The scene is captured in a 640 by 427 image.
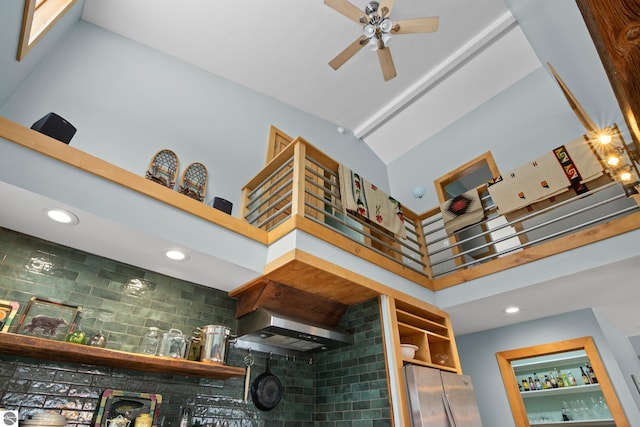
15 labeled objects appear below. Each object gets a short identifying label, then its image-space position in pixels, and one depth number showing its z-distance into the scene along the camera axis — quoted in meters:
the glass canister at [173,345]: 2.62
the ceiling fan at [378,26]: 3.47
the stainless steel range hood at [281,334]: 2.93
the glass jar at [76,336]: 2.28
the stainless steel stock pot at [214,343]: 2.77
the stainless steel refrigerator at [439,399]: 2.75
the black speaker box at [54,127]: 2.36
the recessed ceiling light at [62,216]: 2.18
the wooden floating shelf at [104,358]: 1.98
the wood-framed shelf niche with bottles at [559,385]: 3.76
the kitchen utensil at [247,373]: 3.04
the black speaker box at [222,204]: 3.41
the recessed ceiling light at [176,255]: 2.55
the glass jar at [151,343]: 2.64
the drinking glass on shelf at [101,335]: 2.40
